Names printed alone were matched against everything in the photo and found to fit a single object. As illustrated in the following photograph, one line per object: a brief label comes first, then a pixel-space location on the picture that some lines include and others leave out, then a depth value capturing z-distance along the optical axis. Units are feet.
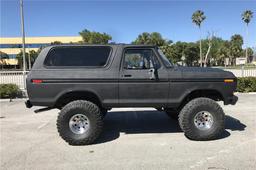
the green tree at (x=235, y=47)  261.85
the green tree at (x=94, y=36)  160.83
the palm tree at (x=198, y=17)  196.85
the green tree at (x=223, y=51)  260.83
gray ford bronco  18.47
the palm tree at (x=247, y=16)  215.92
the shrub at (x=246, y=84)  42.60
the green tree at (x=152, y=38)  170.28
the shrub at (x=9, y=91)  40.88
